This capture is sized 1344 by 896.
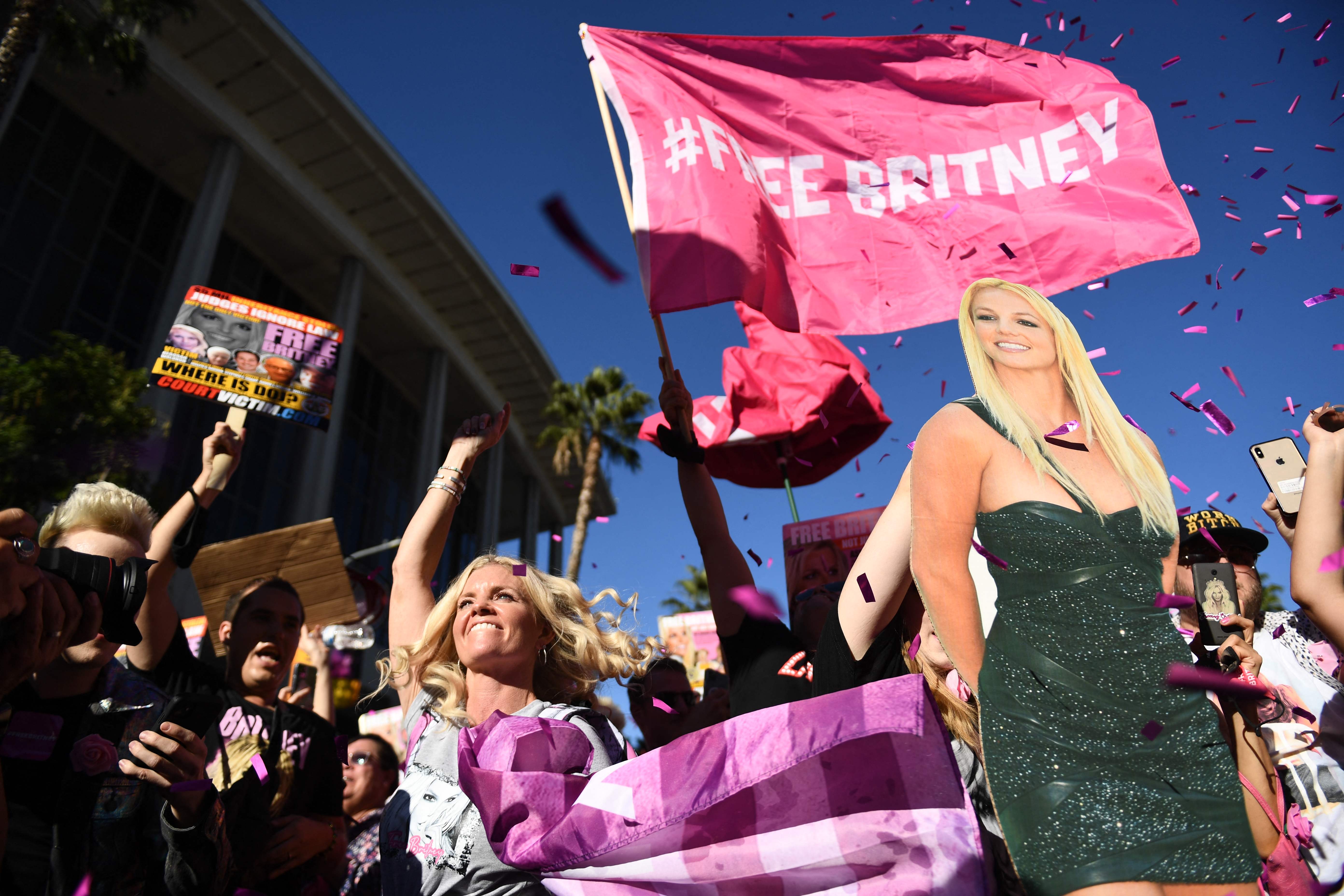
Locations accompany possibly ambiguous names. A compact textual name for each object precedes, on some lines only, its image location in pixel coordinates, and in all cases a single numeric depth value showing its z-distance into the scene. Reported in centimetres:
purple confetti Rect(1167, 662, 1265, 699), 167
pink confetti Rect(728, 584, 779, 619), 254
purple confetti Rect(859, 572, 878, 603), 208
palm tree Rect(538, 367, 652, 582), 2216
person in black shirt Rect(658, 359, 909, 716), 237
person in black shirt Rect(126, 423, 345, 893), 291
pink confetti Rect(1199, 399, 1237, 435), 272
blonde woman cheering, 210
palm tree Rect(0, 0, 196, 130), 1082
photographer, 206
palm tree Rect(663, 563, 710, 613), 2897
